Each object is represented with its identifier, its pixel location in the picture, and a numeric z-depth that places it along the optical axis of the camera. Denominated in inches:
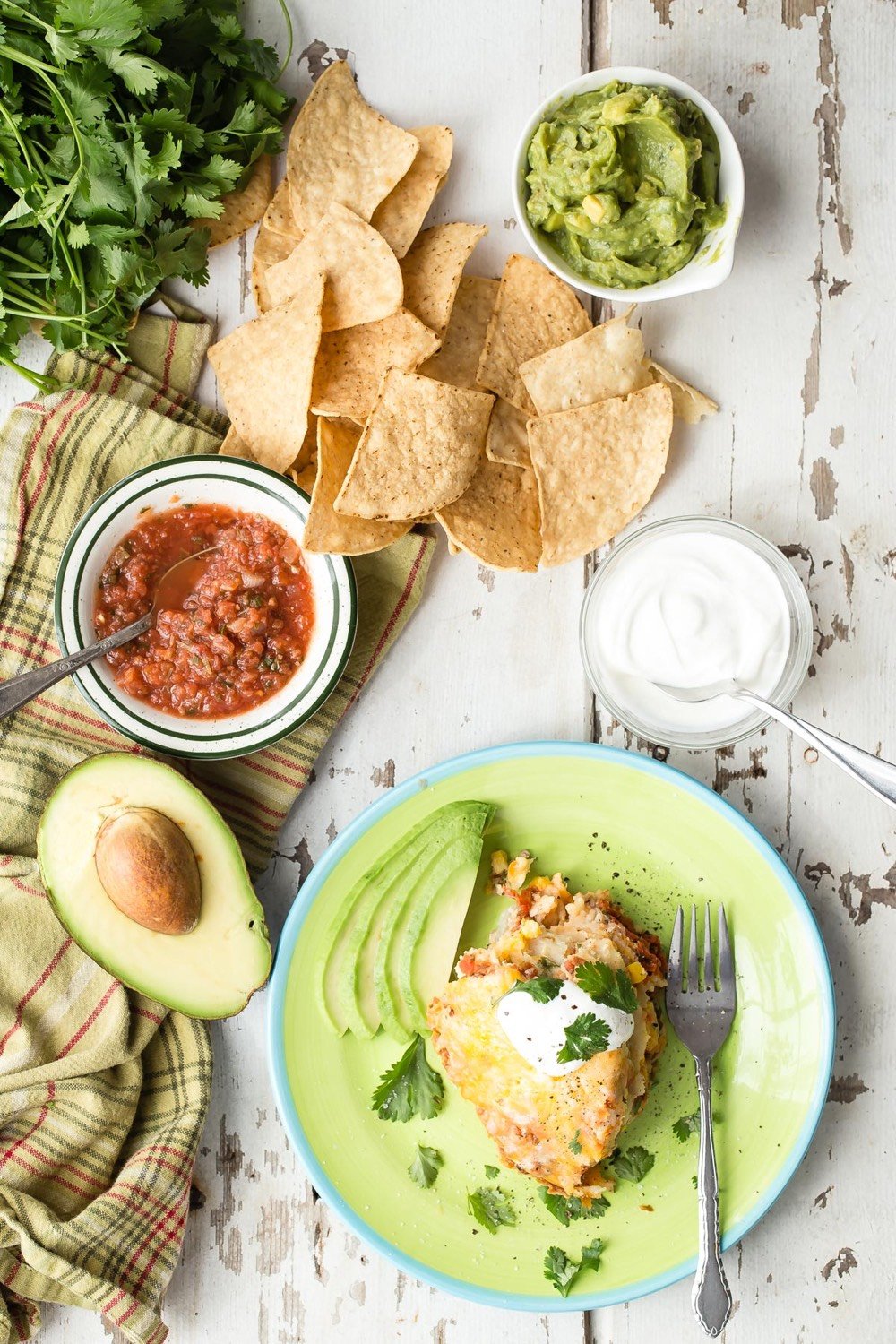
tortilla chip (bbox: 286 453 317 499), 102.0
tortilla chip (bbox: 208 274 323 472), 95.9
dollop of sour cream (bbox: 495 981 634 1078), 88.5
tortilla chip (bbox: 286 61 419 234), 98.7
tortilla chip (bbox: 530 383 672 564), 96.1
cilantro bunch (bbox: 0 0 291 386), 89.0
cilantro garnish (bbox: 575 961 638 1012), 88.8
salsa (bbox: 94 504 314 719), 96.2
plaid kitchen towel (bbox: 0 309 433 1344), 101.0
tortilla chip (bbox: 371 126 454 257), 99.6
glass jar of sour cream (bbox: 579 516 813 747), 91.7
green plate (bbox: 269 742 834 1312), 96.6
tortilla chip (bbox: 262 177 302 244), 100.5
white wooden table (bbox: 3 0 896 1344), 100.3
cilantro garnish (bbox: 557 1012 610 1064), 87.6
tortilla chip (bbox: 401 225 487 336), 98.4
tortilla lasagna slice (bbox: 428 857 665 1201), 90.0
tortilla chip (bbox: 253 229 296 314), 100.1
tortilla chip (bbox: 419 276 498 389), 101.3
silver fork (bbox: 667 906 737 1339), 95.0
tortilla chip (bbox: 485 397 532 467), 99.1
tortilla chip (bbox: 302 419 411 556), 94.0
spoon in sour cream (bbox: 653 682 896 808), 82.1
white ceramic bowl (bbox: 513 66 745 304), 91.6
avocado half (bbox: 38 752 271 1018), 96.0
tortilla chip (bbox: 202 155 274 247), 101.9
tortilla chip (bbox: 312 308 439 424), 97.8
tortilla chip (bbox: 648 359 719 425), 97.7
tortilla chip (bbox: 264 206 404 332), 96.4
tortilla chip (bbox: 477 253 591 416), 98.1
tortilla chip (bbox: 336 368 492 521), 94.7
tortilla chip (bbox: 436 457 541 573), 97.3
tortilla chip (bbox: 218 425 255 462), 100.3
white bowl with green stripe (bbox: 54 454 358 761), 95.8
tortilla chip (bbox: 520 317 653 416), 96.3
